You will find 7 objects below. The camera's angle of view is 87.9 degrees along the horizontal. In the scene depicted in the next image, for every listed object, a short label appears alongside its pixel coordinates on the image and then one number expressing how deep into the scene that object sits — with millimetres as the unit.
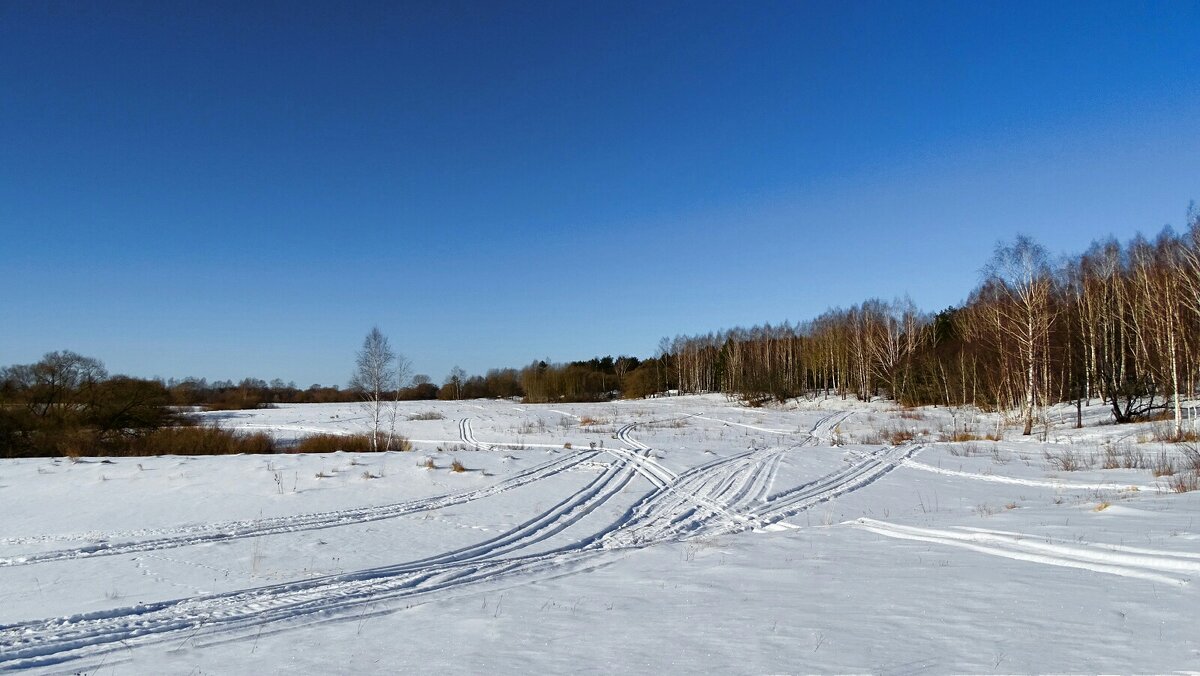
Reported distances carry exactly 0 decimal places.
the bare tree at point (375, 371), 26625
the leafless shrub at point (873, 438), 25947
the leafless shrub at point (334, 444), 25008
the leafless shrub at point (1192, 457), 12933
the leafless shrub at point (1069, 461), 16125
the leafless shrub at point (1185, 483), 10410
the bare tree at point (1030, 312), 25734
